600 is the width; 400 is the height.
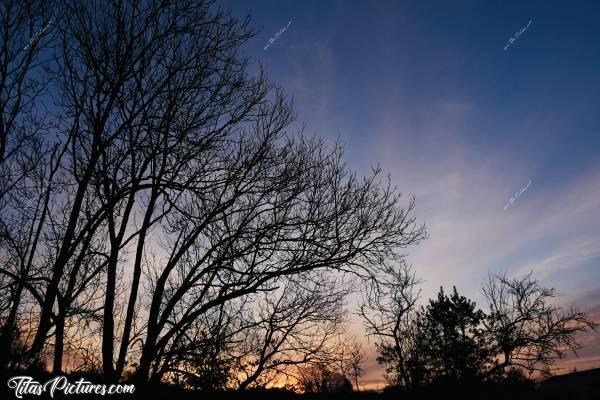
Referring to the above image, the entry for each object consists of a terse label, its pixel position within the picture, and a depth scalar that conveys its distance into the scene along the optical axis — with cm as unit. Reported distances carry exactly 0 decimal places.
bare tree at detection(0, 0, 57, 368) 627
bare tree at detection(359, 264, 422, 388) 2345
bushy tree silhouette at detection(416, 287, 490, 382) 2656
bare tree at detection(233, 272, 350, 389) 941
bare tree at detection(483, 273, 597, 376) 2308
